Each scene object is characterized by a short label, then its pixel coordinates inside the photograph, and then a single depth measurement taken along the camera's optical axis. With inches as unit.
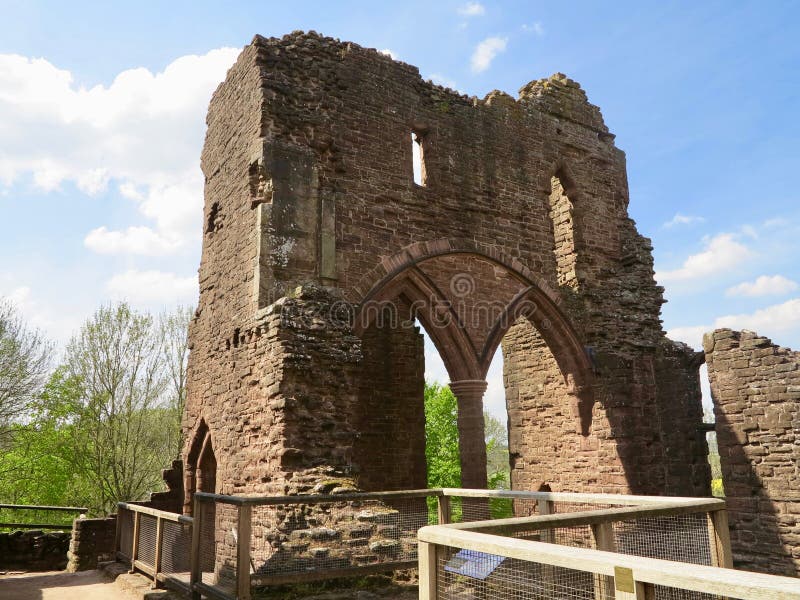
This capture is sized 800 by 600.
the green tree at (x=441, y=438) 1048.8
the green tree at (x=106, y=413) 783.1
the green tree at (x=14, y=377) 719.7
